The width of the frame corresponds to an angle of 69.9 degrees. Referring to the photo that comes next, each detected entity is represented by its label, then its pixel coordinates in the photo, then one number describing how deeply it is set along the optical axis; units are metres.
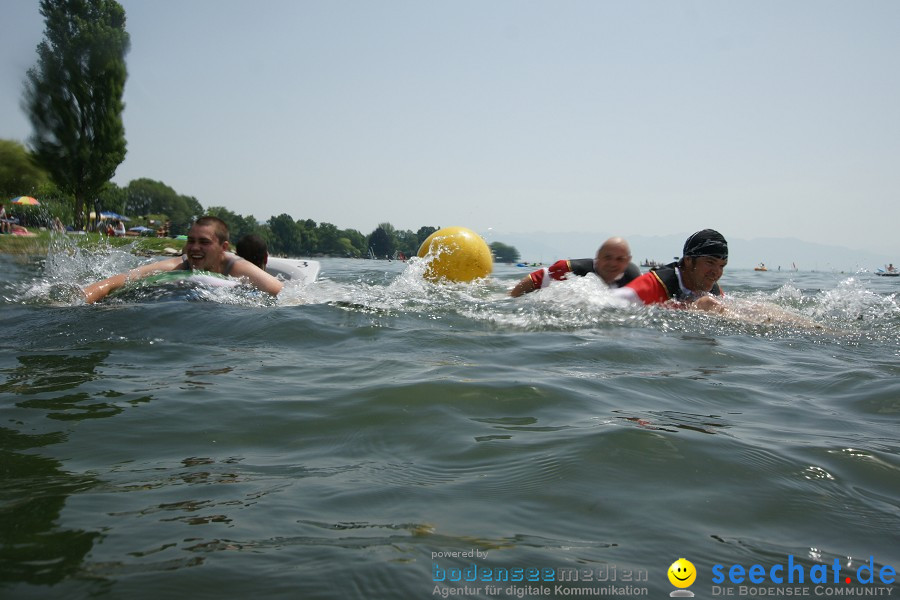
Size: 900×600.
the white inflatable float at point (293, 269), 9.96
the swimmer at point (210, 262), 7.12
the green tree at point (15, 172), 41.56
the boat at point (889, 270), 27.70
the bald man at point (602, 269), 7.89
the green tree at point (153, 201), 99.69
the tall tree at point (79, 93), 27.98
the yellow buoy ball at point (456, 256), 10.39
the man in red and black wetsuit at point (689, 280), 6.32
